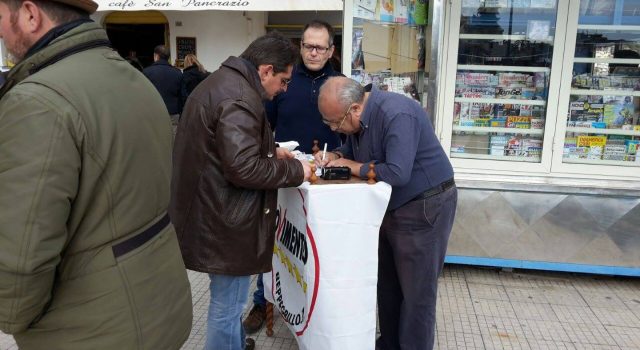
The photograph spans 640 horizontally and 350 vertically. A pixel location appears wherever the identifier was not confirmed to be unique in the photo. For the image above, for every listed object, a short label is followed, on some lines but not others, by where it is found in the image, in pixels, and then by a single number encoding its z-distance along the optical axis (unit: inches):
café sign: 235.3
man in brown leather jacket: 75.4
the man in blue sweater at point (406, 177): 83.9
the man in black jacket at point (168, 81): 240.2
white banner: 80.8
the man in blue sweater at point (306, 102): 115.5
